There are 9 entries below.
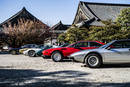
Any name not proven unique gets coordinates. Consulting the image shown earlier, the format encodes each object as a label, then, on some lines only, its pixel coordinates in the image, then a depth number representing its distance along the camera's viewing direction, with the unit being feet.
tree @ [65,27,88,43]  57.47
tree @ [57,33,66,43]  69.26
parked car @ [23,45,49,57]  47.94
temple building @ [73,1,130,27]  87.10
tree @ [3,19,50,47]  81.25
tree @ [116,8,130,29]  53.94
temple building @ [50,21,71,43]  94.02
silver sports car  23.82
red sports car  34.27
